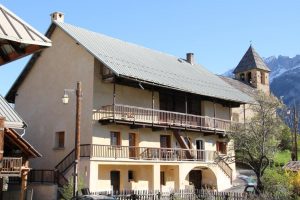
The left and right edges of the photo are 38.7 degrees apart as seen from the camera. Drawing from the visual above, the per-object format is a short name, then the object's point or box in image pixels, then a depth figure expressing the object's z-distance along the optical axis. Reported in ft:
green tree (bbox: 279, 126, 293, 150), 172.30
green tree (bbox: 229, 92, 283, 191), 78.89
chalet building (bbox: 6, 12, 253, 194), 89.81
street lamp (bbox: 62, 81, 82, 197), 63.10
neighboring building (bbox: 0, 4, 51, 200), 15.98
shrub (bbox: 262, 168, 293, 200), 71.55
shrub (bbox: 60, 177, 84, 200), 70.23
